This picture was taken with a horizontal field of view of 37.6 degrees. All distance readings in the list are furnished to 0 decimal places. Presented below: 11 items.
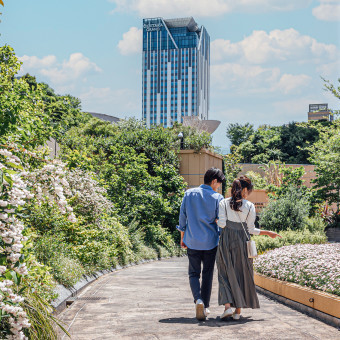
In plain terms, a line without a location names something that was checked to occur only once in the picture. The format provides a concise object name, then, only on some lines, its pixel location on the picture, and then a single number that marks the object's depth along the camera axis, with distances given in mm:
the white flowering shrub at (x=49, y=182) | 4848
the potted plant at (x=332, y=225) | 22688
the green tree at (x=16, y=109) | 5762
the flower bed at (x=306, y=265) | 6676
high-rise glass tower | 169875
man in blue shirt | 6270
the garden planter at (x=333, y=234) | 22611
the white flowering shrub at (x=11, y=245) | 3445
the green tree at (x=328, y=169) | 19728
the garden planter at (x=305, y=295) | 6035
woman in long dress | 6098
